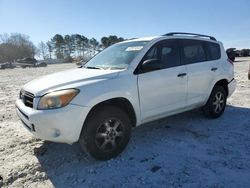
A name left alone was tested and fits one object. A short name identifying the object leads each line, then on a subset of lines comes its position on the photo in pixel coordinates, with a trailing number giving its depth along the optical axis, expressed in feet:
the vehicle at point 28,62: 123.48
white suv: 8.06
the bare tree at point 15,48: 197.63
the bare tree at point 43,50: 246.77
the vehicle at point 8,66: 114.89
